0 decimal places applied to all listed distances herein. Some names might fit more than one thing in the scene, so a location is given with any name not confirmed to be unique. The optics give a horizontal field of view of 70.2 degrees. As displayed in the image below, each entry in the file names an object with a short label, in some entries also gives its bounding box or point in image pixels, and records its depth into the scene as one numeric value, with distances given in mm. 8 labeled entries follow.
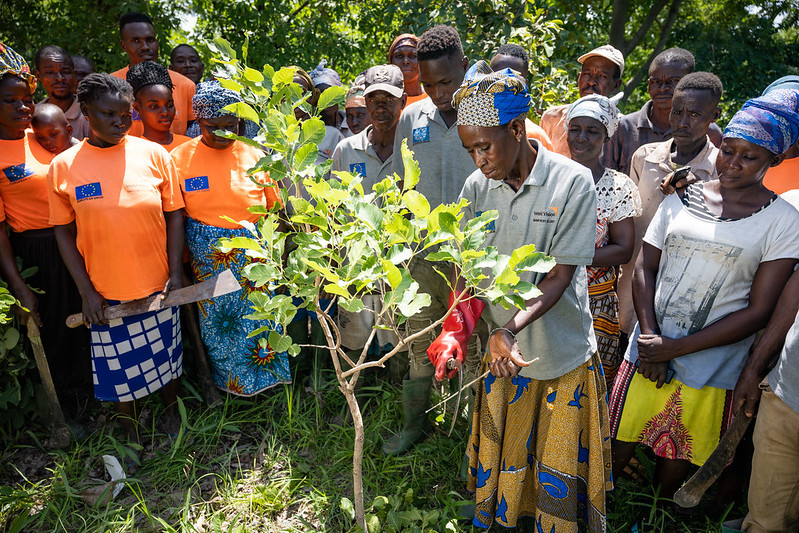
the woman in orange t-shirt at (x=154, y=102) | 3299
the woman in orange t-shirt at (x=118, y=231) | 2771
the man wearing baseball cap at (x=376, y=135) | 3070
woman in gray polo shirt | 1935
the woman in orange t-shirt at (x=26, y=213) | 2922
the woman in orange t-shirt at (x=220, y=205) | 3004
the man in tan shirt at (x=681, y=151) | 2852
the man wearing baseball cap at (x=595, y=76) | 3592
